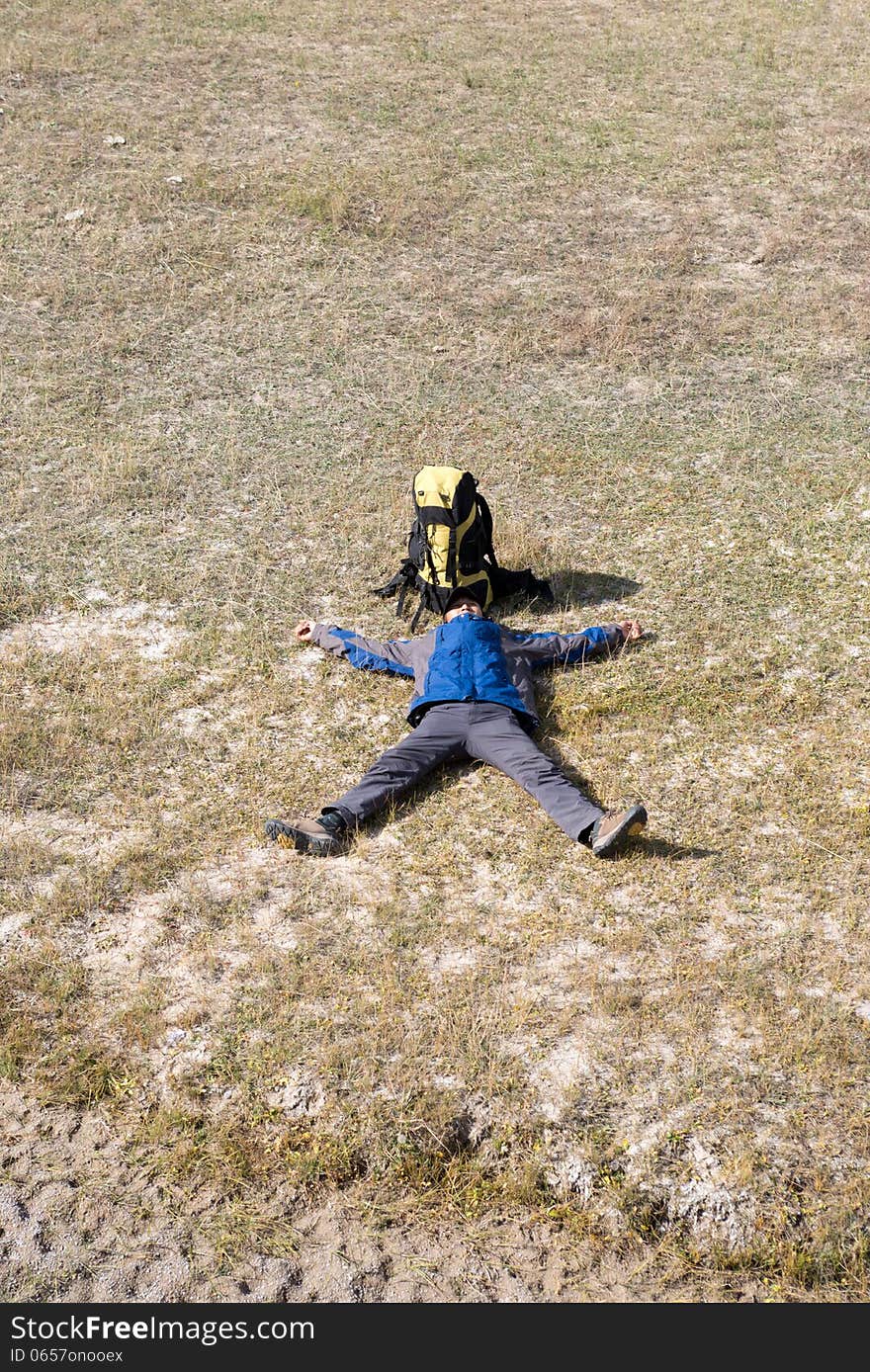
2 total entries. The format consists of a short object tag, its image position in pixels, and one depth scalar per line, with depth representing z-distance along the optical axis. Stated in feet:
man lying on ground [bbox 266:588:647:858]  22.34
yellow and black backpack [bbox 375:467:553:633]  28.66
